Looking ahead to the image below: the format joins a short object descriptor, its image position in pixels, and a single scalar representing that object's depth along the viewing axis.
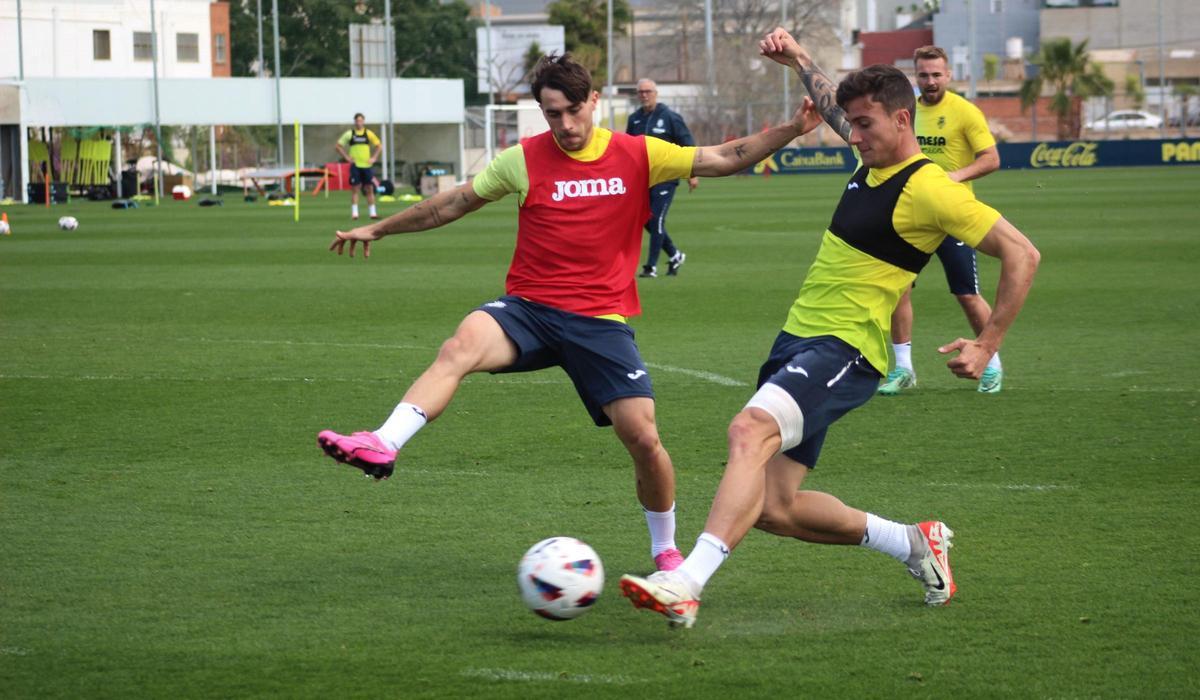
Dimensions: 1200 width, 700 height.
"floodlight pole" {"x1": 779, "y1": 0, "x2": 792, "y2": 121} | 67.54
